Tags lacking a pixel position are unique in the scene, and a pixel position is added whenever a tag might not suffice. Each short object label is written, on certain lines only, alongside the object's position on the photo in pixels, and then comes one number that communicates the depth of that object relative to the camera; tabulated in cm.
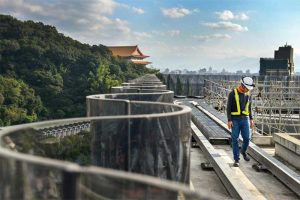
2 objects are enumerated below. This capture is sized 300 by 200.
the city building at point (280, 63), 4172
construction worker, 809
